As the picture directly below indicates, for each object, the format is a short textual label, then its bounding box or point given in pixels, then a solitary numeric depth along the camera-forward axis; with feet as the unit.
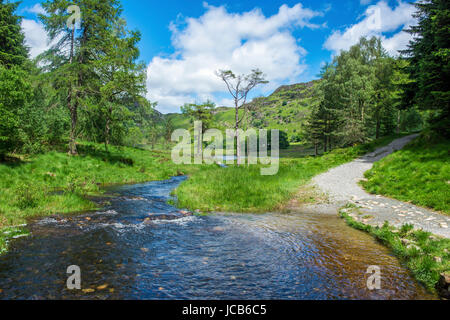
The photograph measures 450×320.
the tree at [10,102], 51.72
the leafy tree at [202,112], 191.68
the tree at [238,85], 104.88
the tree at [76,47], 77.36
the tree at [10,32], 100.06
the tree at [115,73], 80.84
